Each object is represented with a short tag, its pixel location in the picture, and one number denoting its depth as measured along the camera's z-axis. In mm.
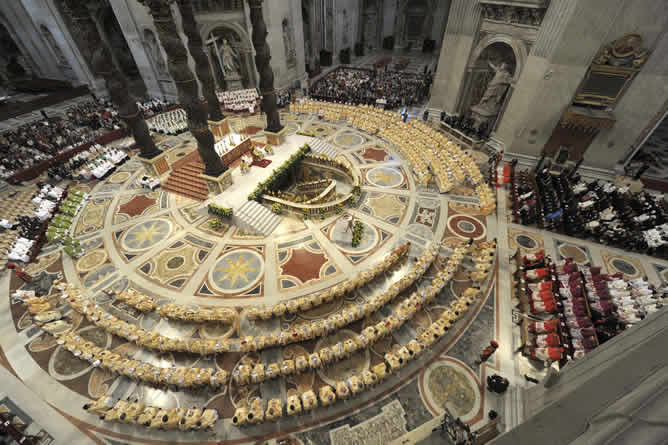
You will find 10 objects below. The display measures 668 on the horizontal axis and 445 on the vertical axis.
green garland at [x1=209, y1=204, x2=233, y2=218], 15273
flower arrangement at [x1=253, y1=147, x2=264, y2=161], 19103
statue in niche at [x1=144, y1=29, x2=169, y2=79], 27578
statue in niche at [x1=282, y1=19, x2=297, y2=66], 29500
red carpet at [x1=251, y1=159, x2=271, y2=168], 19000
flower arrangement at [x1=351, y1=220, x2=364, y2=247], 14250
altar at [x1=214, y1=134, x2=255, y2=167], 18953
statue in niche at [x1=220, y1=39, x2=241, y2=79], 27900
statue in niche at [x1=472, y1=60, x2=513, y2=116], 19641
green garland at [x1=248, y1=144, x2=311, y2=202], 16589
